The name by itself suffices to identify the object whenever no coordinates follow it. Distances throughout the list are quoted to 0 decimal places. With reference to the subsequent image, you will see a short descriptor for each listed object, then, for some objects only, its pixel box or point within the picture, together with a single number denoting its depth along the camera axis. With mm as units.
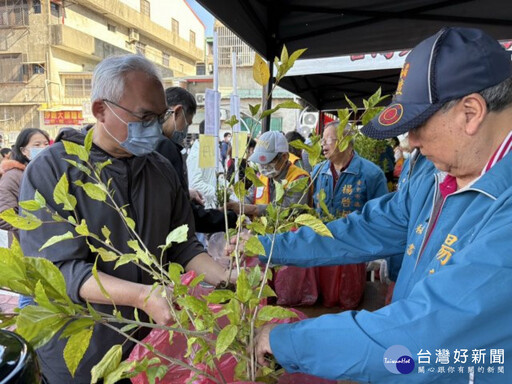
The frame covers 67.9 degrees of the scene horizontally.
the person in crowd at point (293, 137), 4559
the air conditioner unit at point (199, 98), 16831
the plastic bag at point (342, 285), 2271
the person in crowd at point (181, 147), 1945
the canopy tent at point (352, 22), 2730
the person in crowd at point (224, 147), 9219
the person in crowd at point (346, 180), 2902
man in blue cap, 658
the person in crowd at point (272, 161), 2691
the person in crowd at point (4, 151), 6199
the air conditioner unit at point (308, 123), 7691
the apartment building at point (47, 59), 22375
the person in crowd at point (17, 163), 2977
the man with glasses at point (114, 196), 1029
